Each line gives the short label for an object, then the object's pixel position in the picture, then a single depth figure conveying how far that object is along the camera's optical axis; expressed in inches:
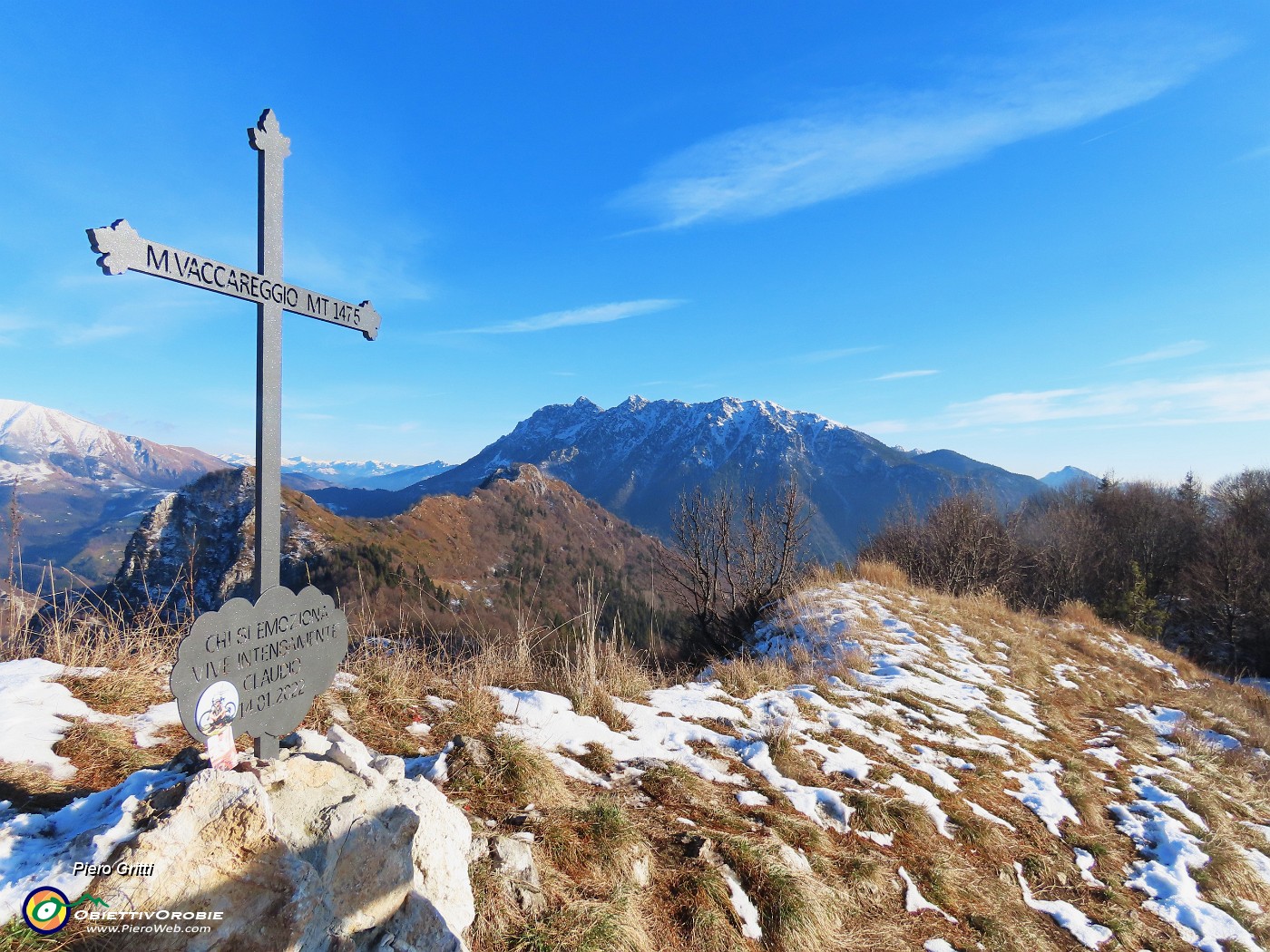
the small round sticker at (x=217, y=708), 92.7
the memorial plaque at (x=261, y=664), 92.6
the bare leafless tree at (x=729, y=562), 458.6
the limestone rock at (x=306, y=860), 72.0
